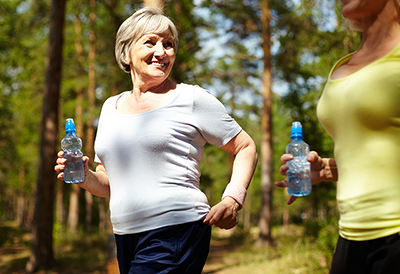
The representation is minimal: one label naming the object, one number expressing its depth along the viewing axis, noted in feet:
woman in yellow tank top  4.84
